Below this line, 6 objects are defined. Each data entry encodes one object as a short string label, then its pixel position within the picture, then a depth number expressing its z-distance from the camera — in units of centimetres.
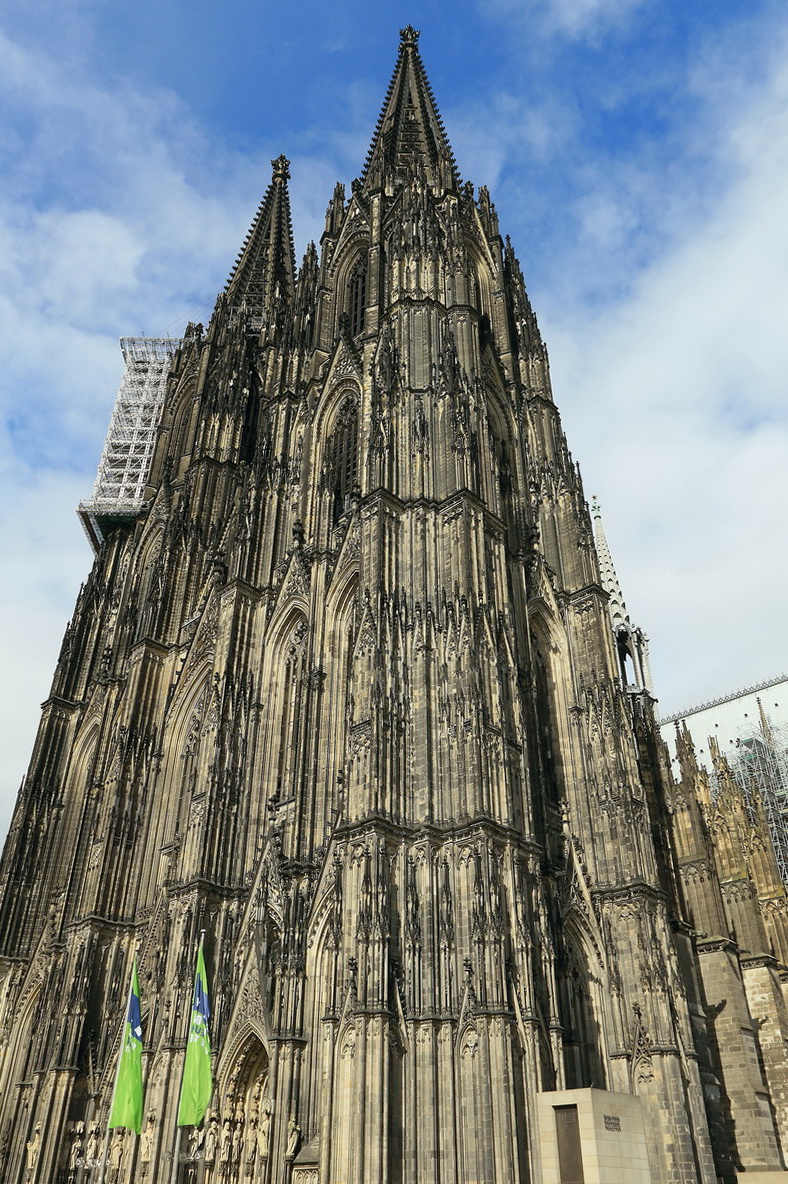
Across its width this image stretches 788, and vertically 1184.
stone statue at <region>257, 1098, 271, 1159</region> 2109
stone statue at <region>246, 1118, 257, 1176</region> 2159
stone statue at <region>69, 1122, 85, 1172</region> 2592
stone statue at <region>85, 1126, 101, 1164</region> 2517
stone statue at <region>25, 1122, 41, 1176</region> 2592
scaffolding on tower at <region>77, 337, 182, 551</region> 4997
